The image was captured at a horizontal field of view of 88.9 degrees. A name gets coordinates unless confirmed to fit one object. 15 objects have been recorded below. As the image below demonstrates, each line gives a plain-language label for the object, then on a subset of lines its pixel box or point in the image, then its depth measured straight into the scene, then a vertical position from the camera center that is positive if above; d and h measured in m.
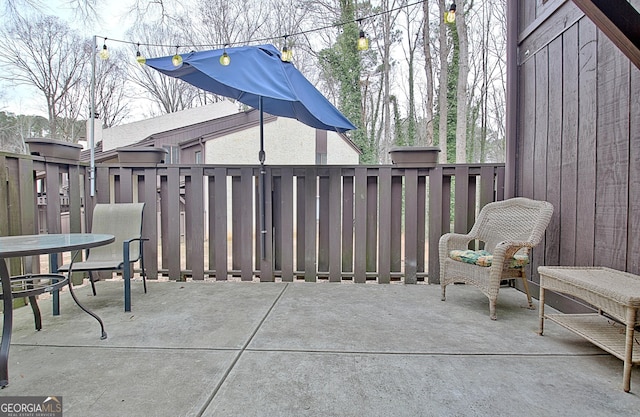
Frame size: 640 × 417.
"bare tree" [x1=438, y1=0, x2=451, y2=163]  10.49 +3.65
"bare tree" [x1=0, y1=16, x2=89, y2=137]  11.08 +5.60
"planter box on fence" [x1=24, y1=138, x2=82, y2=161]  2.97 +0.48
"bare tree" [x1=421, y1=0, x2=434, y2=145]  11.65 +4.76
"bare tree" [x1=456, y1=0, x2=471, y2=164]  9.34 +3.03
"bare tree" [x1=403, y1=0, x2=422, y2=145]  12.98 +5.99
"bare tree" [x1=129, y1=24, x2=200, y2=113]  17.19 +5.87
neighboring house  10.43 +2.00
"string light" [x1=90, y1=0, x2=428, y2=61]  2.79 +1.47
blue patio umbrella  2.72 +1.10
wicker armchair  2.46 -0.41
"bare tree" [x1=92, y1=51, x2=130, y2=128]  16.55 +5.84
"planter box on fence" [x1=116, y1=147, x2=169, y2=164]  3.56 +0.47
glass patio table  1.64 -0.28
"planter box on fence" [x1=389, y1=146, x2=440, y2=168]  3.40 +0.42
